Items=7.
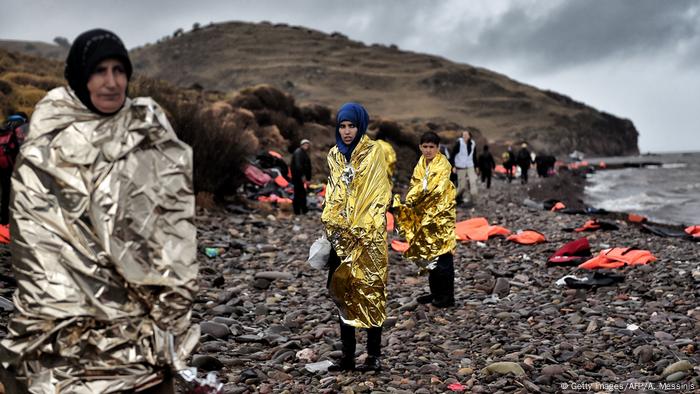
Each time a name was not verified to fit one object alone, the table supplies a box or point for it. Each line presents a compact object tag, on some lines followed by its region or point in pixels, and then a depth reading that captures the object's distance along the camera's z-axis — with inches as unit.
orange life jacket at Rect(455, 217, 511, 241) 453.1
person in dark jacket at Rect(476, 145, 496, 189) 954.5
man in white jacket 645.4
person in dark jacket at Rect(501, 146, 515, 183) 1214.3
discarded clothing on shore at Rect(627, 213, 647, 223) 572.5
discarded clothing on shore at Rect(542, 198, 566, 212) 676.3
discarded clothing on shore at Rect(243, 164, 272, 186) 630.2
